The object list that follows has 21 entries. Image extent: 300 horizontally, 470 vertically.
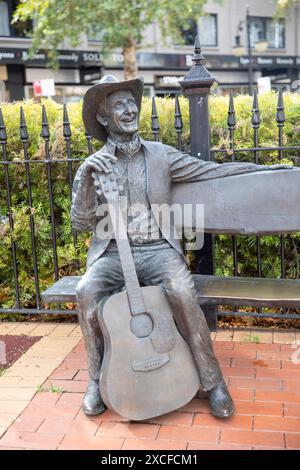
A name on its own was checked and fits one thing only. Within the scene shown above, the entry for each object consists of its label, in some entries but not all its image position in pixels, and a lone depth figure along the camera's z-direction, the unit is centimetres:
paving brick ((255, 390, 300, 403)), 327
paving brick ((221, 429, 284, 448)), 283
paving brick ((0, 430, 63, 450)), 288
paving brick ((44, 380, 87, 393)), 350
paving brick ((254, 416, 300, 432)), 295
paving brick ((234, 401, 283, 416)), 313
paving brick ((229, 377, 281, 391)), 345
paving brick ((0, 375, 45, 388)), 360
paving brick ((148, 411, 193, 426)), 305
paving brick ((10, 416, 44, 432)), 305
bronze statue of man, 313
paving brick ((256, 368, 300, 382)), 356
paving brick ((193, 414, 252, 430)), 300
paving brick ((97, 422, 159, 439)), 294
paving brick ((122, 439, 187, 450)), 282
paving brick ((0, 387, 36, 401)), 343
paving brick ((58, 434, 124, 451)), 283
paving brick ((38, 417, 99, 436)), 300
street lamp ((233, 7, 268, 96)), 1967
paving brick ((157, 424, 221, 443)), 289
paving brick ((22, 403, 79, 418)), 319
